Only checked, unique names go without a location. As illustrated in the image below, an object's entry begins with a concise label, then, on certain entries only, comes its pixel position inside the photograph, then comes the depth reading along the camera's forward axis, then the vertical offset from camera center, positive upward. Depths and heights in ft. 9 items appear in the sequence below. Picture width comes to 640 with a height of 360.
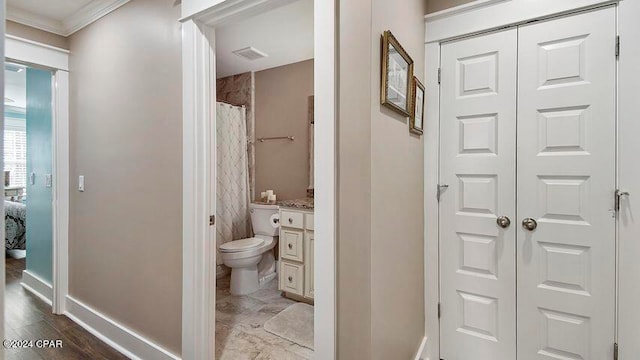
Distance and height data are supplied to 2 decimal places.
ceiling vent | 9.77 +4.22
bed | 13.05 -2.22
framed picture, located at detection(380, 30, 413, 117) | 3.98 +1.50
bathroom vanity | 8.39 -2.11
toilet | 9.07 -2.37
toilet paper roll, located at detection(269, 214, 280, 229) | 9.98 -1.47
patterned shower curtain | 10.74 +0.04
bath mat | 6.95 -3.74
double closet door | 4.79 -0.26
